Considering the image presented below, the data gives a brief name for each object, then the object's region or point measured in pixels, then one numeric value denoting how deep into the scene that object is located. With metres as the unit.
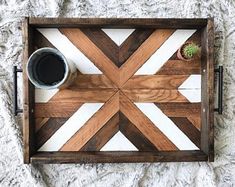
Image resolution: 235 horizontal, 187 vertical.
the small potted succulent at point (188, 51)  0.75
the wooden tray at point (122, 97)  0.82
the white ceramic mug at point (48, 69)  0.71
